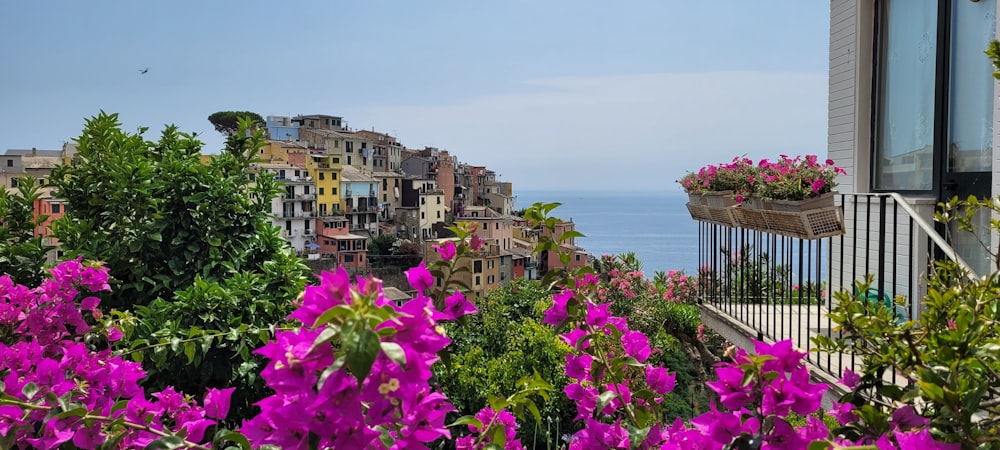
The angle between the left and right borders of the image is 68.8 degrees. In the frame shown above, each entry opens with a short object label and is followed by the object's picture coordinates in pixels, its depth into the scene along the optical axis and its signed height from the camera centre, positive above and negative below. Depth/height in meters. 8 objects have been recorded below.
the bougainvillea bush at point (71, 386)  1.15 -0.35
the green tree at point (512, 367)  7.17 -1.67
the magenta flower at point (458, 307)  1.19 -0.17
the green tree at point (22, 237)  2.98 -0.14
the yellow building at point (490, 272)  38.74 -4.13
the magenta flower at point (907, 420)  1.01 -0.30
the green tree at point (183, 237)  2.64 -0.14
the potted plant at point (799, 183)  3.35 +0.10
